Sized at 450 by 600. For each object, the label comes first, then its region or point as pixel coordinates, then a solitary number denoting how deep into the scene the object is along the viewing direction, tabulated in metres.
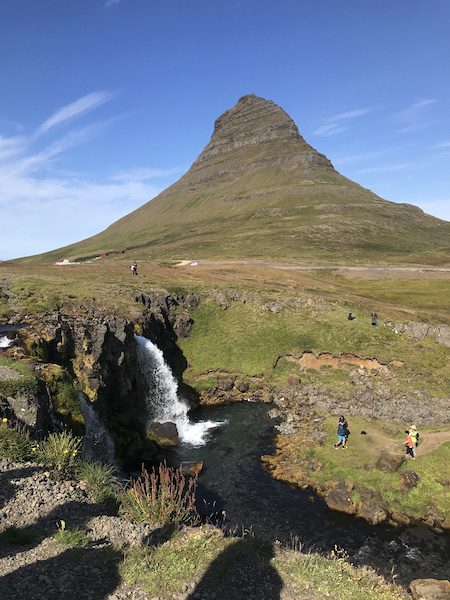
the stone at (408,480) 29.52
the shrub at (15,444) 18.33
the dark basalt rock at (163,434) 38.28
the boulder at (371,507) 27.41
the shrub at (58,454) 18.48
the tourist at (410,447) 32.36
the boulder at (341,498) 28.64
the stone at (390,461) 31.20
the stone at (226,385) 50.22
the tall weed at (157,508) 15.59
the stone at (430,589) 16.77
